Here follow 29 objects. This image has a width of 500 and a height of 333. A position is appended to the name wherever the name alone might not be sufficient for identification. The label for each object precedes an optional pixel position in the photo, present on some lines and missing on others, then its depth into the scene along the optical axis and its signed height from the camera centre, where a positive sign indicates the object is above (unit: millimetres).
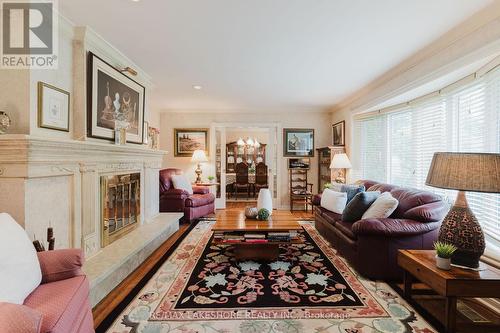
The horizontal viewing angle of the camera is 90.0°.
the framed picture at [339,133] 5589 +761
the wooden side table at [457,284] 1672 -796
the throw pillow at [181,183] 5191 -372
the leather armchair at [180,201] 4883 -708
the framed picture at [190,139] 6344 +669
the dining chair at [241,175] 8414 -318
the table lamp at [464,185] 1629 -128
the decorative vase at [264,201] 3385 -481
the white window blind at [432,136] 2377 +412
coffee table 2881 -876
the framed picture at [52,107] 2061 +506
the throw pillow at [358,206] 3084 -495
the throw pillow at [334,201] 3635 -526
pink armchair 956 -716
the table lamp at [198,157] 5975 +201
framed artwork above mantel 2600 +771
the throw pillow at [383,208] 2738 -469
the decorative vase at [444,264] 1808 -707
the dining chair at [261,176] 8148 -338
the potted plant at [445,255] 1805 -646
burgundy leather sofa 2469 -711
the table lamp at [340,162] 4844 +77
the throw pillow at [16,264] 1251 -537
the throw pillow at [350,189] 3883 -367
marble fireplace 1834 -317
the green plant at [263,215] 3244 -640
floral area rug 1838 -1161
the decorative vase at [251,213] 3307 -627
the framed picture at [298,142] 6359 +608
